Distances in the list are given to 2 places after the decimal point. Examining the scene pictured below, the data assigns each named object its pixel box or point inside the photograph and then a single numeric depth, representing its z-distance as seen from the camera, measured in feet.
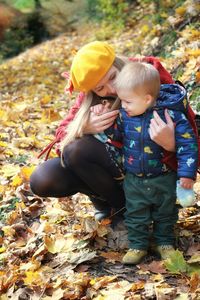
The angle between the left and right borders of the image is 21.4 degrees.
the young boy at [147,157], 8.55
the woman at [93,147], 9.12
